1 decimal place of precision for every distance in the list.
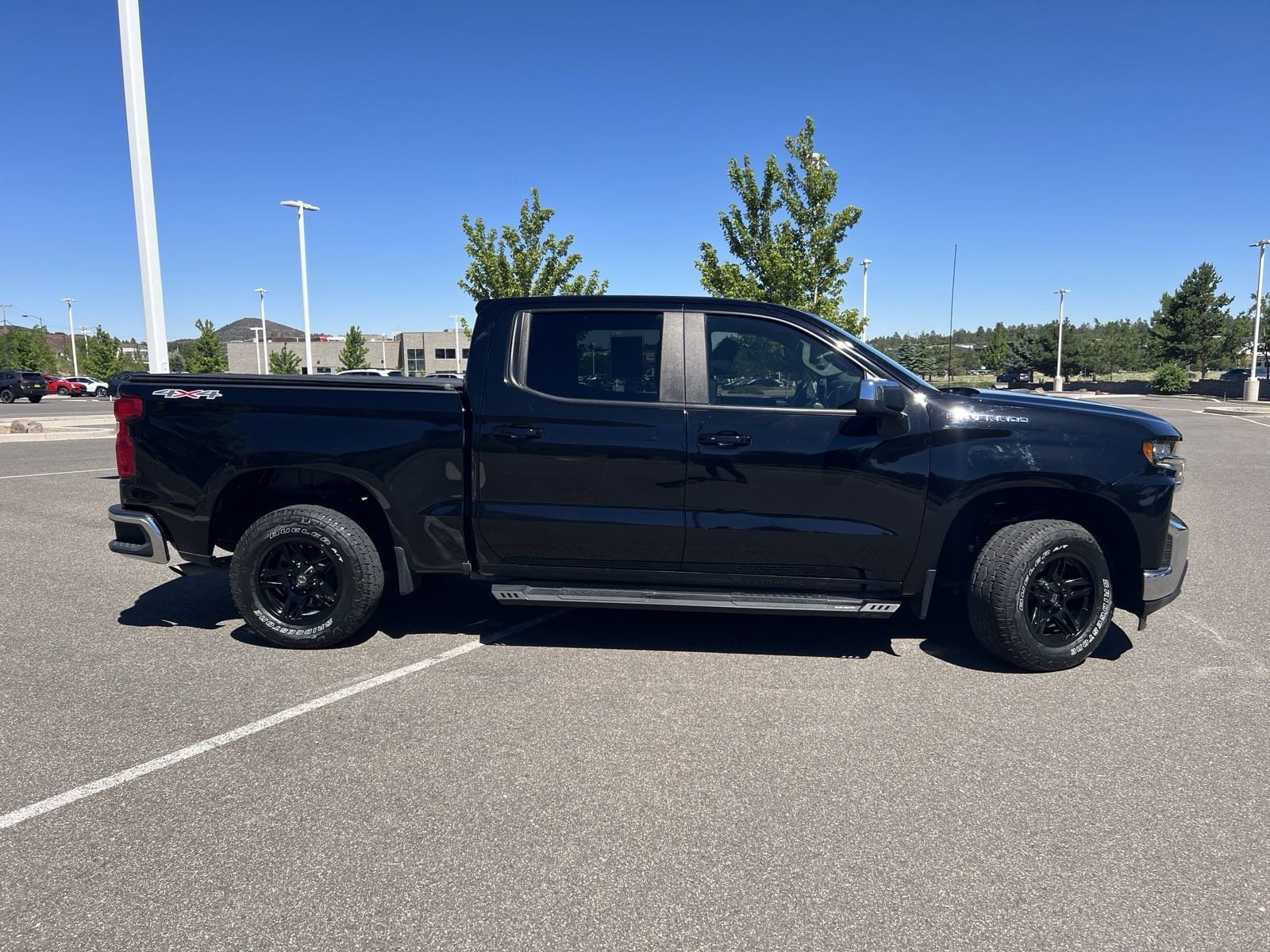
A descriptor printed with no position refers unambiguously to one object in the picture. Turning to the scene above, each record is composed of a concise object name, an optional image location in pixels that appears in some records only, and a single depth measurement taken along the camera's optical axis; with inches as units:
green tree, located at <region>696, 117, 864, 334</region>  786.8
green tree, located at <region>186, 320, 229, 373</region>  2309.3
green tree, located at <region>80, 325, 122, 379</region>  2790.4
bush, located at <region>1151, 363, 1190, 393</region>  2026.3
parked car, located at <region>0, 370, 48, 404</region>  1715.1
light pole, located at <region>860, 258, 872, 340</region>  1283.2
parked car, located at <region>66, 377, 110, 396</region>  2244.1
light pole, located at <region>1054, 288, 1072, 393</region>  2448.3
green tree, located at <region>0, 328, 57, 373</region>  3190.5
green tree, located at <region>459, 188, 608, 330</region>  1141.7
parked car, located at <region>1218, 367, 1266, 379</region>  2561.5
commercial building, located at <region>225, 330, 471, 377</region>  3540.8
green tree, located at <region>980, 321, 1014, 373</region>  3996.1
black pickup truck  172.9
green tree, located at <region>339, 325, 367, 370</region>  2898.6
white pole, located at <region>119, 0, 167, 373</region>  403.5
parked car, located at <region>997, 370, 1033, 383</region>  2929.6
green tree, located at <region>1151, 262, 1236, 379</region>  2285.9
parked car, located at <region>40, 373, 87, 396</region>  2228.1
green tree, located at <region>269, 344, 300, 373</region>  2593.8
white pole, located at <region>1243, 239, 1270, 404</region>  1692.9
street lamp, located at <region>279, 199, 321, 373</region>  1258.6
